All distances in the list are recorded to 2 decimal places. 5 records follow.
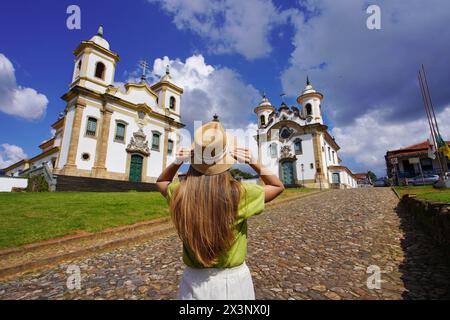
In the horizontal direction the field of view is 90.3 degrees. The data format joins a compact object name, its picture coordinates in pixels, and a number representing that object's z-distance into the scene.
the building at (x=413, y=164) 36.69
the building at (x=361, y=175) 94.53
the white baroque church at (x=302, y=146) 33.31
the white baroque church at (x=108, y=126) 20.80
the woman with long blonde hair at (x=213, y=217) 1.46
